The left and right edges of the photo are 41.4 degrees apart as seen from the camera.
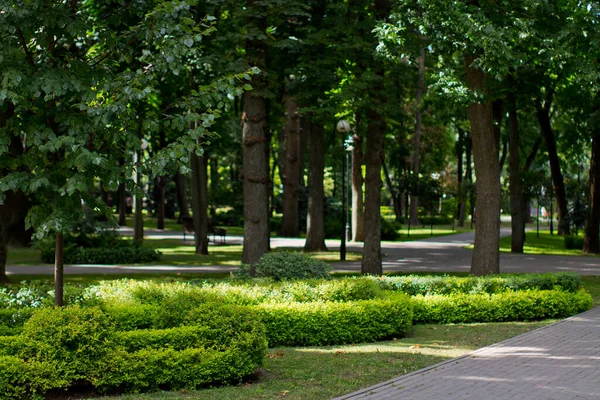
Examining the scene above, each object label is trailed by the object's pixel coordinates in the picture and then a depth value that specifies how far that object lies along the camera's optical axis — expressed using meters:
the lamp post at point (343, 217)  25.88
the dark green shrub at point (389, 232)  40.59
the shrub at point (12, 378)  7.36
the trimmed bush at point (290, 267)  14.84
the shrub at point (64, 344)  7.61
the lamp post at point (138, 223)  31.57
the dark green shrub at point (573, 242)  35.25
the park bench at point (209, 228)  36.38
